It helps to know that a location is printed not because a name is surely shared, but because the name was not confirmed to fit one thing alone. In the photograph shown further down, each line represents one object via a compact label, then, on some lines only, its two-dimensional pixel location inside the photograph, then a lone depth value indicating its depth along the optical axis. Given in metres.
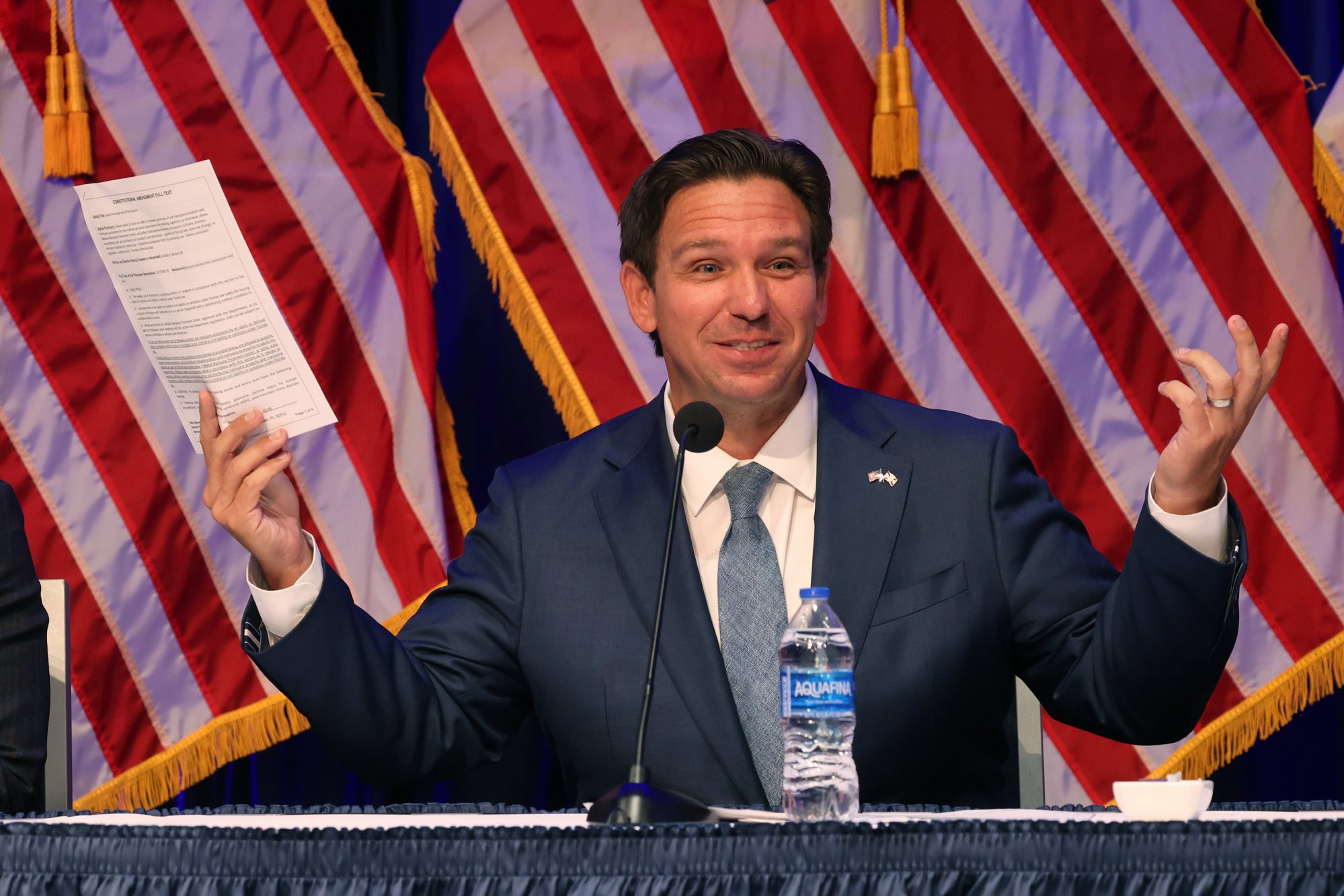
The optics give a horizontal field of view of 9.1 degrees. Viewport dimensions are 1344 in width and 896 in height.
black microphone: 6.42
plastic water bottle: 6.47
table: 6.35
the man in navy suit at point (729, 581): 6.70
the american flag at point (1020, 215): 7.41
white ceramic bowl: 6.42
